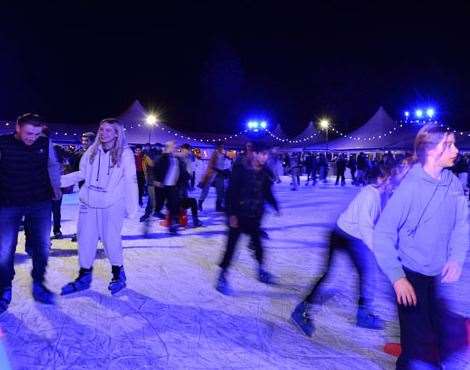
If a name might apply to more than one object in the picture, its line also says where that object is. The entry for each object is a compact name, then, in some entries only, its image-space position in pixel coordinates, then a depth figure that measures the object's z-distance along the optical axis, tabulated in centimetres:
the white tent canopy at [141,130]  2191
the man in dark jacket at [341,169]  2123
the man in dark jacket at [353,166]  2334
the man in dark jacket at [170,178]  798
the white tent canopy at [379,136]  2406
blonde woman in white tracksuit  446
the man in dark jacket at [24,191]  404
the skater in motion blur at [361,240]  334
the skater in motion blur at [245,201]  473
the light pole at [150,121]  2223
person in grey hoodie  216
